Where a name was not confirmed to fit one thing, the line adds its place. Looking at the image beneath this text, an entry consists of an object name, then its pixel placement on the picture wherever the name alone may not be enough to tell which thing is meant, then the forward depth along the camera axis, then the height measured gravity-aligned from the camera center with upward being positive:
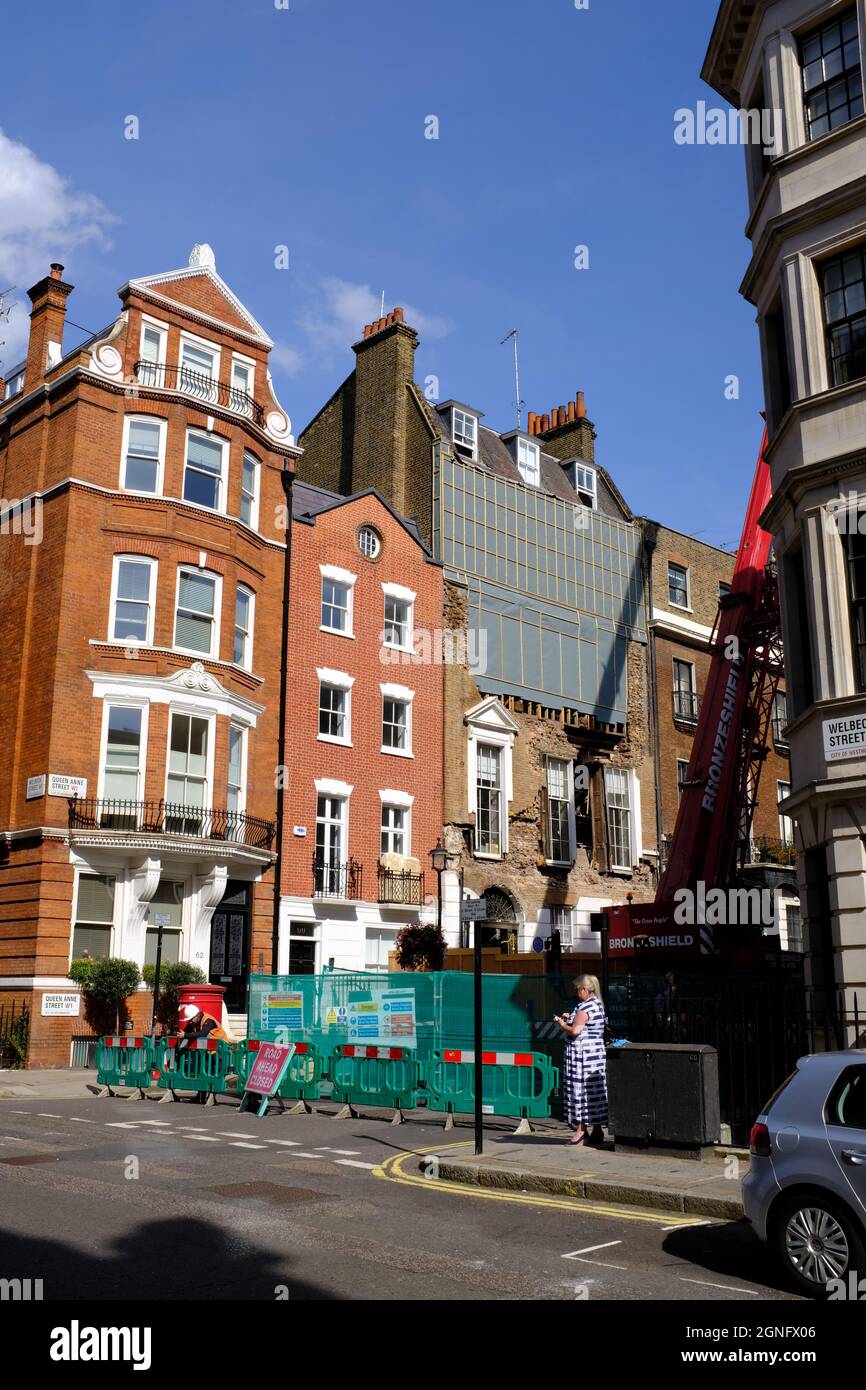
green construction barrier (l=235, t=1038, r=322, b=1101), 18.16 -1.23
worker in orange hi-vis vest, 19.94 -0.56
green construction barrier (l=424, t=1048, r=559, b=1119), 16.17 -1.26
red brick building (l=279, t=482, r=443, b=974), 30.02 +6.62
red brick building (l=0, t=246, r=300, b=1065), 25.48 +7.38
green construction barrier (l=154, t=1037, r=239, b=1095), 18.70 -1.20
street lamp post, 25.83 +2.74
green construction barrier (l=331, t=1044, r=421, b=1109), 17.02 -1.24
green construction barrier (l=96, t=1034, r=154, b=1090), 19.70 -1.18
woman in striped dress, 13.19 -0.84
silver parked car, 6.88 -1.05
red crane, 22.17 +4.61
